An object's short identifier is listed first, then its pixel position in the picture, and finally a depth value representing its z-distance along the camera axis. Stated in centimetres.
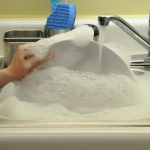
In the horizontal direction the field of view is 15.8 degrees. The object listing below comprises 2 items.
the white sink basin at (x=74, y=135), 125
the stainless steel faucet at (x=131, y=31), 183
